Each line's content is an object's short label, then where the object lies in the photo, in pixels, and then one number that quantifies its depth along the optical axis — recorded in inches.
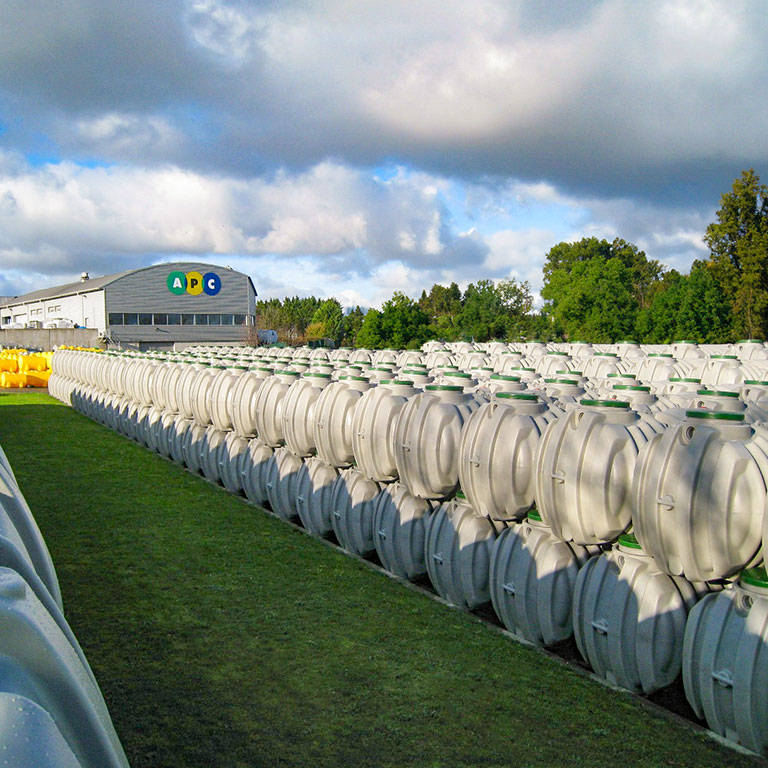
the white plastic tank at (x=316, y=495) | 350.0
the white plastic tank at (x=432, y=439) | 269.0
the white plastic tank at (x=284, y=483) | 382.9
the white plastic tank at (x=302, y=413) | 361.4
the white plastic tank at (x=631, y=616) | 195.0
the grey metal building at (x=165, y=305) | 2263.8
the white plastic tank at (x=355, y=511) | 319.6
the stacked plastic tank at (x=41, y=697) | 43.6
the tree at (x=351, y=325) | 2689.5
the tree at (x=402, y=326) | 1913.1
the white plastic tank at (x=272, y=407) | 398.9
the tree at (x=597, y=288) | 2235.5
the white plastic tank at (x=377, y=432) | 302.0
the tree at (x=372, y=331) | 1937.7
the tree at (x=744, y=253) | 1866.4
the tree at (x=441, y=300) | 4146.2
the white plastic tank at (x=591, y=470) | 209.9
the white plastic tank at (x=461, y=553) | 257.6
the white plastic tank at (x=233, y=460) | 443.2
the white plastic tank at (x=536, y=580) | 225.3
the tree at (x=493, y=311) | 2428.6
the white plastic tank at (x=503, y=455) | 239.6
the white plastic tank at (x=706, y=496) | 177.6
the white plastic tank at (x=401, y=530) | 288.7
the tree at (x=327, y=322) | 2871.6
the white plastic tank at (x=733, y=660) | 169.8
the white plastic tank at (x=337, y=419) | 334.3
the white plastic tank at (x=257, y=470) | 413.9
